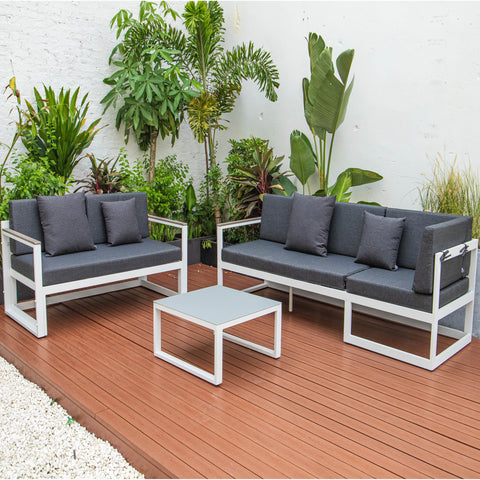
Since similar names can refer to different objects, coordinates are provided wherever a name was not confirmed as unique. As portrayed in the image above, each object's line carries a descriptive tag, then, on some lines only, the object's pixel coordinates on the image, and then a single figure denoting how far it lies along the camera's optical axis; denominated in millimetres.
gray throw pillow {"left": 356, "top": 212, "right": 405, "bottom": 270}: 3629
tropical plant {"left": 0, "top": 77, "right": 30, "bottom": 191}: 4332
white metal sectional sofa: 3105
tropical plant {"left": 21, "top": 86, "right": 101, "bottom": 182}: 4625
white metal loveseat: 3623
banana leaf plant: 4281
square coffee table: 2896
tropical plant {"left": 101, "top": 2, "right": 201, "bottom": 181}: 5137
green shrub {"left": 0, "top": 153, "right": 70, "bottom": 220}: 4230
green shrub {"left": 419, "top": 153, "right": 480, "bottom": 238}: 3783
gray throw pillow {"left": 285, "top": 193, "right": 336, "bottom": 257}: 4098
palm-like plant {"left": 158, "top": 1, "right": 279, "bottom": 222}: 5285
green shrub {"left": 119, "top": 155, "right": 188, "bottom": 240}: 5297
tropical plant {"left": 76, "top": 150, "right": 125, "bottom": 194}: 5016
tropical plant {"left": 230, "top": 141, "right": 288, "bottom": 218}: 5188
